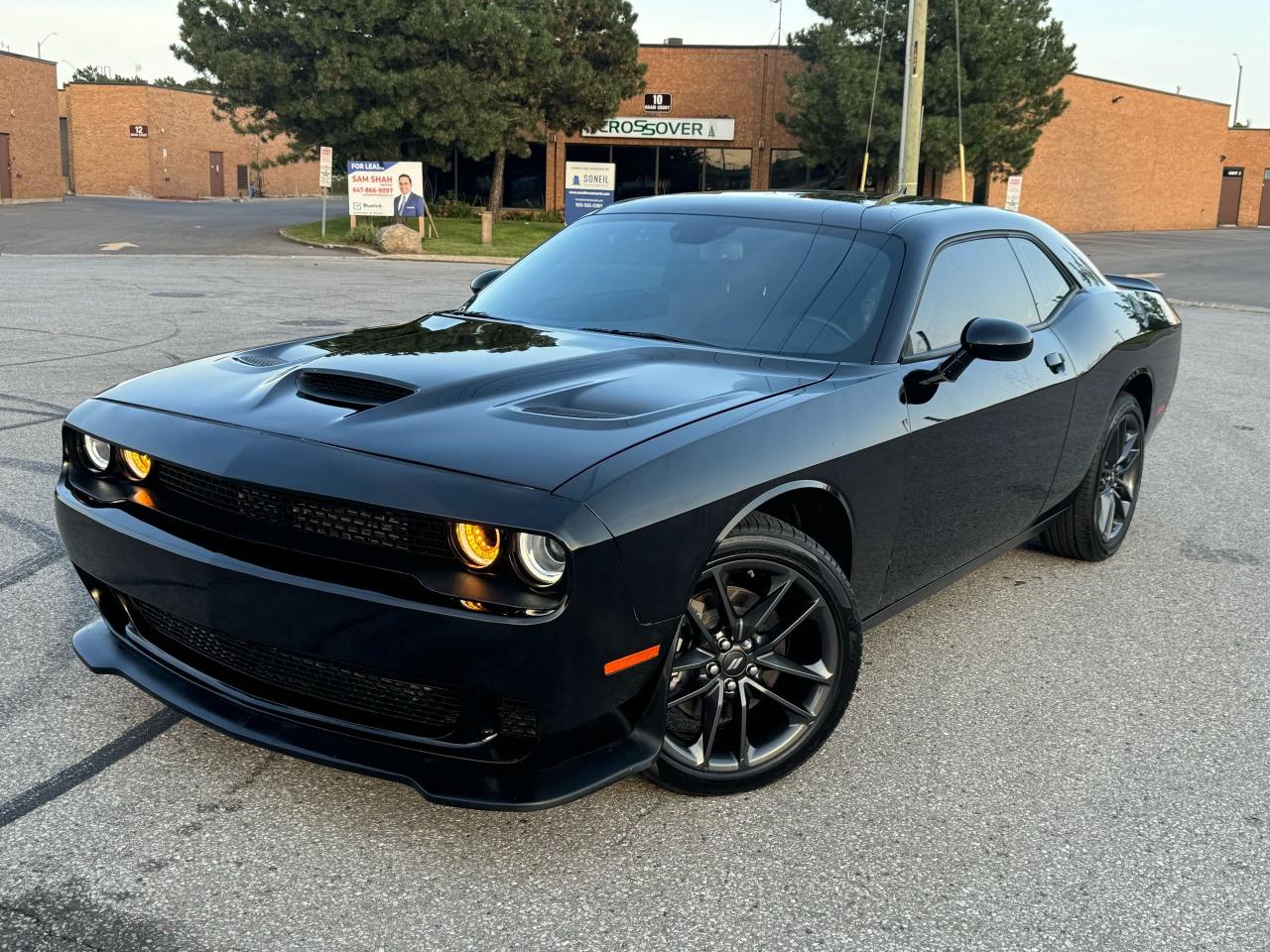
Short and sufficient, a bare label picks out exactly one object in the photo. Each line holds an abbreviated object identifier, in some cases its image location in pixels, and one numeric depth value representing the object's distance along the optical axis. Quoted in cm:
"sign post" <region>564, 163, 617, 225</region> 2714
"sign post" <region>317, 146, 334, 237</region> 2875
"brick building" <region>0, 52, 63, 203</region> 4856
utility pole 1970
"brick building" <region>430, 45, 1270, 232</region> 4097
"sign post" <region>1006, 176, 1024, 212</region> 2716
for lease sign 2889
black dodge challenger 248
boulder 2636
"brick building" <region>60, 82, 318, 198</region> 6175
